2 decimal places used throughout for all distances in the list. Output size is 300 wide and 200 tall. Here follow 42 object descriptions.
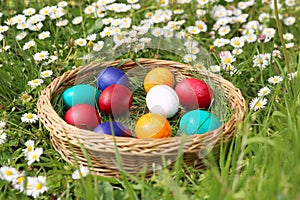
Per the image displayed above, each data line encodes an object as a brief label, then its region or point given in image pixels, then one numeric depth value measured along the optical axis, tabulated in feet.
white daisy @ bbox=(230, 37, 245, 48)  8.58
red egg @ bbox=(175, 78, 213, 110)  7.26
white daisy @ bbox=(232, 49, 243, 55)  8.40
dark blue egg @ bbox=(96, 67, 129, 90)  7.55
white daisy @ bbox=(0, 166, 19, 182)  6.04
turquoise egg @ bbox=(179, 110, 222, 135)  6.65
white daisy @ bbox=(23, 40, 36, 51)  8.23
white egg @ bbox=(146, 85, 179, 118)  7.08
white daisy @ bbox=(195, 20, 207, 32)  9.00
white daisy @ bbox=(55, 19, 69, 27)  8.76
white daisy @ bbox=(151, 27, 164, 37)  8.72
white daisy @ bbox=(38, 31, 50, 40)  8.50
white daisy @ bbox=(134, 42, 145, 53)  8.46
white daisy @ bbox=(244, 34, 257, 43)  8.72
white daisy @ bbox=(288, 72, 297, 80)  7.34
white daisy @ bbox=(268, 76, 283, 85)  7.72
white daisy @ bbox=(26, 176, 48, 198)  5.83
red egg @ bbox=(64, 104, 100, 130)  6.77
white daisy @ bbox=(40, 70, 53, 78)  7.77
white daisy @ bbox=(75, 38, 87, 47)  8.45
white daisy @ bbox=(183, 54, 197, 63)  8.20
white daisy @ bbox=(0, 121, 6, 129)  6.91
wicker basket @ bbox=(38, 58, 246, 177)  5.96
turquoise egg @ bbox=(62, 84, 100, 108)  7.16
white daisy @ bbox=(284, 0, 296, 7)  9.91
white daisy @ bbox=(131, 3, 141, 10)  9.40
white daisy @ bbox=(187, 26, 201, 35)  8.95
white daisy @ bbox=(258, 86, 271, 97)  7.42
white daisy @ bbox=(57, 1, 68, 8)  9.09
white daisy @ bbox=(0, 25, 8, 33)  8.44
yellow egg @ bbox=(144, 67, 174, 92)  7.49
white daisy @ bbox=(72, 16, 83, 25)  9.04
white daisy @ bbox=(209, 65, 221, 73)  7.96
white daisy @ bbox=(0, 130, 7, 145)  6.84
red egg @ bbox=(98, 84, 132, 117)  7.17
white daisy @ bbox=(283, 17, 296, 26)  9.42
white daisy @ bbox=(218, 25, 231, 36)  9.01
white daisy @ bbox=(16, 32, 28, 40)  8.52
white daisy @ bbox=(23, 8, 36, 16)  8.87
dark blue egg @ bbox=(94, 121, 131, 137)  6.51
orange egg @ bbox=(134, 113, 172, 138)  6.50
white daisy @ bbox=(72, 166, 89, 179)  5.86
